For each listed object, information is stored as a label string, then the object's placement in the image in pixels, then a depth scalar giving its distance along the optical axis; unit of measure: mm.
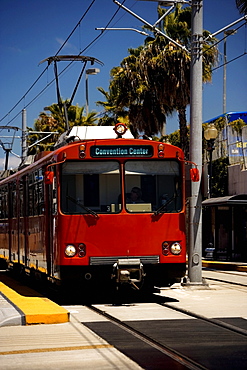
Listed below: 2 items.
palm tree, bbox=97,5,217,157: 35281
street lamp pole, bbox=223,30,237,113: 73306
